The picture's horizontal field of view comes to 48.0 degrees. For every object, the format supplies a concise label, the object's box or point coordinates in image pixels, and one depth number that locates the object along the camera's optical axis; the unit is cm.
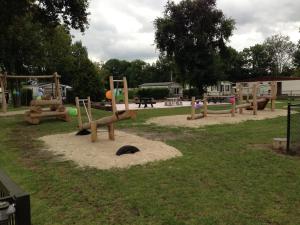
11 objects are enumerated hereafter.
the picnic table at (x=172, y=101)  3090
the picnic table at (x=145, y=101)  2869
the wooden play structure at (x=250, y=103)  1645
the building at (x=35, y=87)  4098
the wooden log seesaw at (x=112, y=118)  842
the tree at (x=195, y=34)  3856
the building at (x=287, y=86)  5162
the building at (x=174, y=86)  6450
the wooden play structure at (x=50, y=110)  1554
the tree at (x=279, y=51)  7946
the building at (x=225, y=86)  6264
